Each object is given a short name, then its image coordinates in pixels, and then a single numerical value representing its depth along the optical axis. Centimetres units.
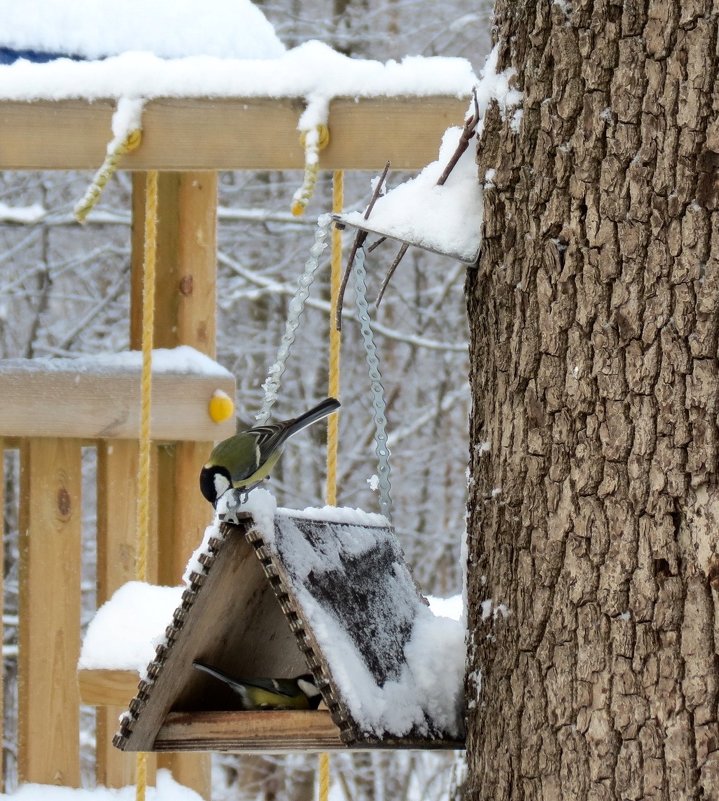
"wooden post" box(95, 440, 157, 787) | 762
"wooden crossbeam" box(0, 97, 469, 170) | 716
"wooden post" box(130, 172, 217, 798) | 764
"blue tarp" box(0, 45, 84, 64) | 755
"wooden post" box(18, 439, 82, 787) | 761
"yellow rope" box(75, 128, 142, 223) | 710
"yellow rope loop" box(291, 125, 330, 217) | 707
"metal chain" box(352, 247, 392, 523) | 682
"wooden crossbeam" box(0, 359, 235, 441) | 759
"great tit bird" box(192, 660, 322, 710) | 673
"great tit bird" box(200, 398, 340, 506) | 678
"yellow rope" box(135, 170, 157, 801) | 711
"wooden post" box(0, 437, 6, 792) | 761
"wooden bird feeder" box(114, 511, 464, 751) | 665
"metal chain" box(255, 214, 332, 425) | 673
